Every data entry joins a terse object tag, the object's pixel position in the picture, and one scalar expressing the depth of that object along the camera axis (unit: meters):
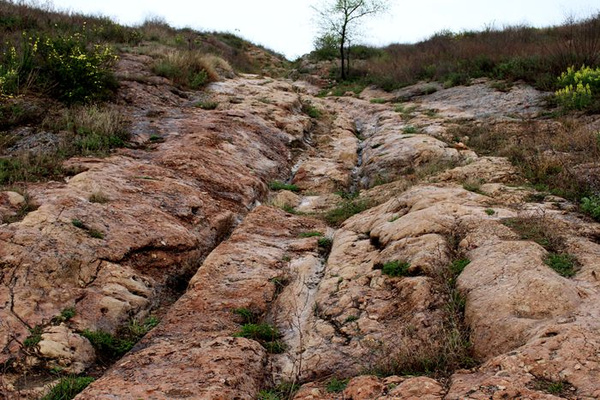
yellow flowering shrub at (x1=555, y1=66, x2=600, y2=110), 9.44
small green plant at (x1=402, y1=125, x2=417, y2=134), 10.70
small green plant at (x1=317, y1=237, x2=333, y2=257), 6.08
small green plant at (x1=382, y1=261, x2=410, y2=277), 4.60
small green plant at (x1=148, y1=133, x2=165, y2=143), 8.58
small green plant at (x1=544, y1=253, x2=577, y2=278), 3.92
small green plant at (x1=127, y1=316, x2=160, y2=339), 4.45
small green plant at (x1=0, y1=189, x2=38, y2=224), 5.11
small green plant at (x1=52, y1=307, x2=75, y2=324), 4.21
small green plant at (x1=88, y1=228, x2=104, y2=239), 5.23
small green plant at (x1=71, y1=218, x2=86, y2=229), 5.25
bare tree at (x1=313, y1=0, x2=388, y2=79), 21.25
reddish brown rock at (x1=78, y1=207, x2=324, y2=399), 3.49
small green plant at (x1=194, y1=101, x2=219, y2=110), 11.34
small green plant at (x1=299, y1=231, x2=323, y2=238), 6.58
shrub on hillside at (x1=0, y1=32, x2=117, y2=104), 8.86
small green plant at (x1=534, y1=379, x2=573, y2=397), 2.63
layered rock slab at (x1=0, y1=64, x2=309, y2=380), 4.43
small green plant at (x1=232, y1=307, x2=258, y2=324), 4.65
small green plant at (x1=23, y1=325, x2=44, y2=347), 3.89
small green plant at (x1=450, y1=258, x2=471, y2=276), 4.36
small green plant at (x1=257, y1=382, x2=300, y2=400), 3.55
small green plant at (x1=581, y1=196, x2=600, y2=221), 5.02
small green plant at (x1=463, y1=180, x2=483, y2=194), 6.49
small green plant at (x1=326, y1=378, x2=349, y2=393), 3.39
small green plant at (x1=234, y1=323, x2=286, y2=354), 4.24
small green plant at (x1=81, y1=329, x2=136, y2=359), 4.18
